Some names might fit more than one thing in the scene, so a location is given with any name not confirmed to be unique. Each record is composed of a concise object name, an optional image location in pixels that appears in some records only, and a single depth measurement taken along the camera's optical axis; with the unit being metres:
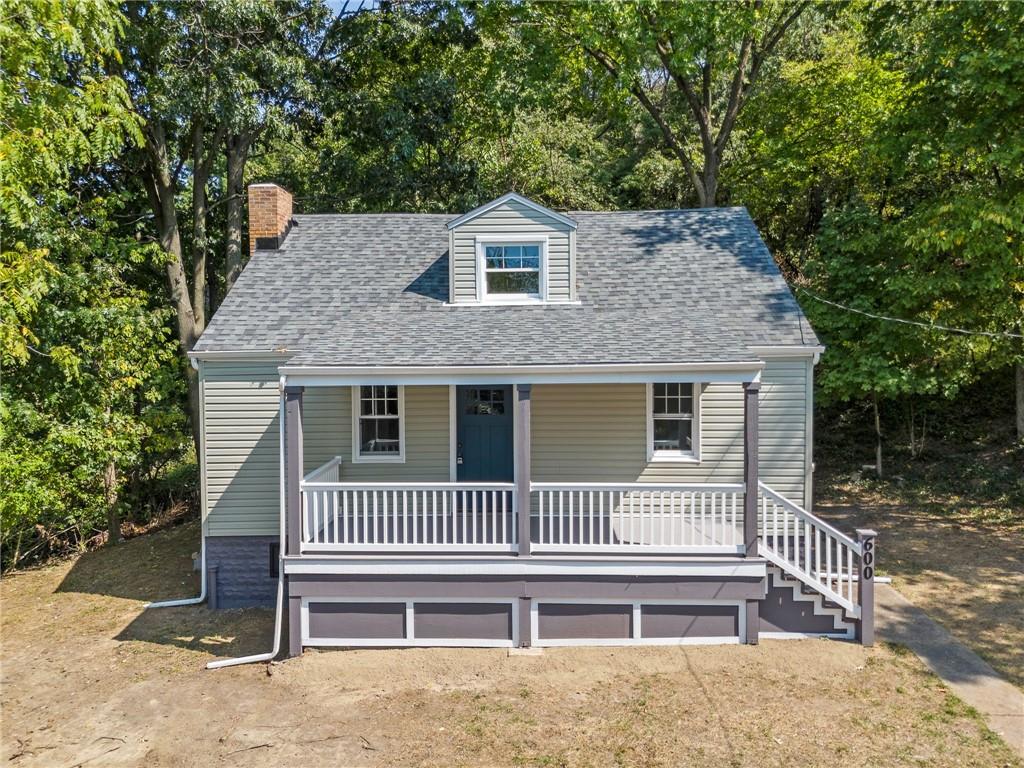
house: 8.62
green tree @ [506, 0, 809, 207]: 17.06
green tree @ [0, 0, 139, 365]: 9.48
